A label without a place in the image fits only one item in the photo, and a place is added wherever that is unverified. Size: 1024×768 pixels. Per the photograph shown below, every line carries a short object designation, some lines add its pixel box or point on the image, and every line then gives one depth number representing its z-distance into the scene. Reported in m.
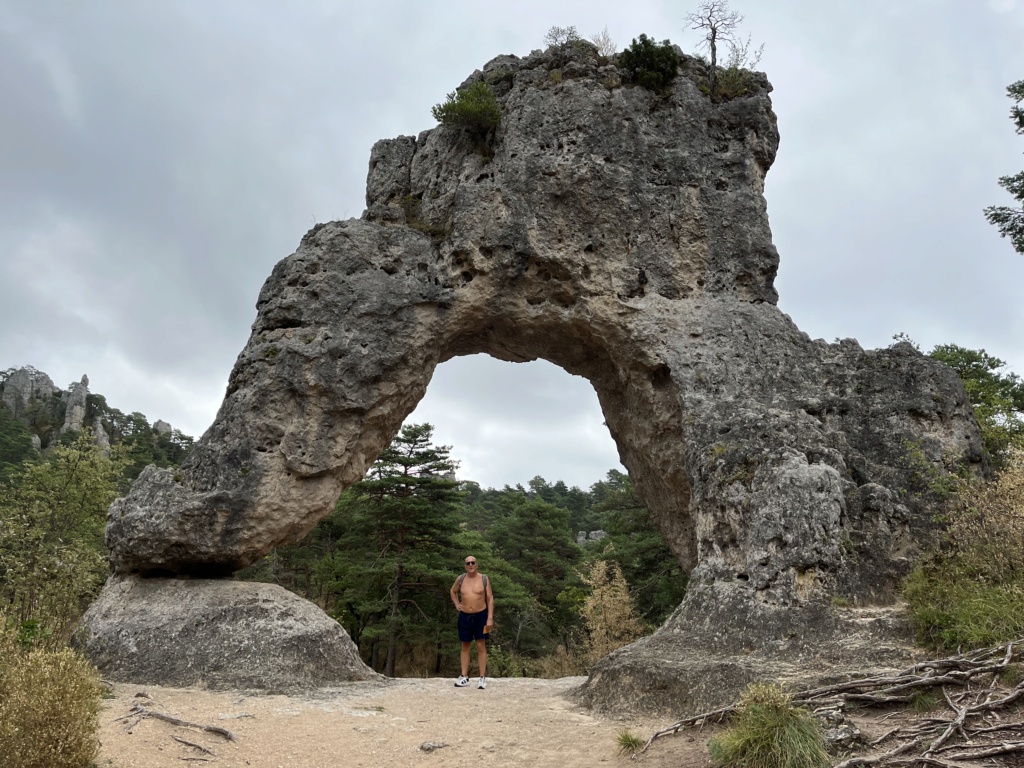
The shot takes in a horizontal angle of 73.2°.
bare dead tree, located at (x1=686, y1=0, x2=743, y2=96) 13.78
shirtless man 9.58
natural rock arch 8.99
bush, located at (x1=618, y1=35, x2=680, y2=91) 13.03
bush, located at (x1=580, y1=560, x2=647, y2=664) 16.33
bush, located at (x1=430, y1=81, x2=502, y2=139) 12.77
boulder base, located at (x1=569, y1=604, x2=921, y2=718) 6.74
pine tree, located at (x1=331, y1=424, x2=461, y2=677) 19.30
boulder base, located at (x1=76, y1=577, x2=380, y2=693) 8.81
